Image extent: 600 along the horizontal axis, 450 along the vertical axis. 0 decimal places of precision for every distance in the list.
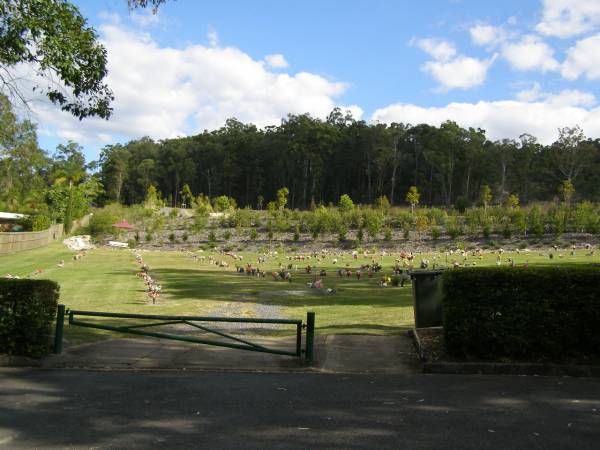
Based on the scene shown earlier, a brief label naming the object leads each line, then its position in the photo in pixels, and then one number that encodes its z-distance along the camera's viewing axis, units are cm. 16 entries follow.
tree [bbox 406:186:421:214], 5051
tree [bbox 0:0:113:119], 906
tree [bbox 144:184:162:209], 5875
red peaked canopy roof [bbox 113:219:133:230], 4700
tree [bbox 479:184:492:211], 5092
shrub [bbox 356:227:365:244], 3791
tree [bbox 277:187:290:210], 5374
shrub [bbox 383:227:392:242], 3762
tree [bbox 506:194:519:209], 4522
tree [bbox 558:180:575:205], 4594
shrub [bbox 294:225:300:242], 3997
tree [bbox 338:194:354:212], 4729
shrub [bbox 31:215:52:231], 4384
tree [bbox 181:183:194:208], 7520
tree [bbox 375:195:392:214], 4679
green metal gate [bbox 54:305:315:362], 774
